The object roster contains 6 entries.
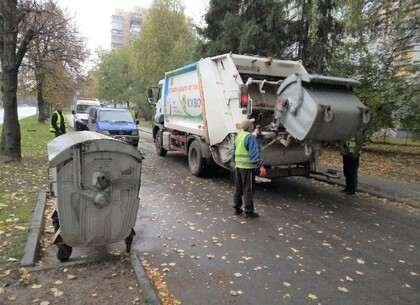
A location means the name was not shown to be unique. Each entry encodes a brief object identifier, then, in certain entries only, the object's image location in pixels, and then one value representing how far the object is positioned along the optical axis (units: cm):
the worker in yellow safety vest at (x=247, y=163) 628
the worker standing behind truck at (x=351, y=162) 746
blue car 1512
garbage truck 661
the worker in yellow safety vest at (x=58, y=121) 1094
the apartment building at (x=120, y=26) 12662
